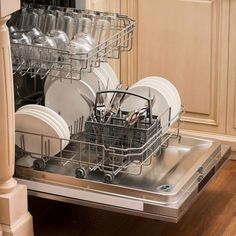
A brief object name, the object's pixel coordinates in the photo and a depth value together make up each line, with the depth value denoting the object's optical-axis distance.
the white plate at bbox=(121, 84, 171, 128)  2.70
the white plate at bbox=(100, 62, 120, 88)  2.82
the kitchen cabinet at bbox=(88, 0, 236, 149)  3.03
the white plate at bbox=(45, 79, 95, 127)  2.71
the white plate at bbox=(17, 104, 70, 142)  2.55
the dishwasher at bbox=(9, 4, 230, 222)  2.42
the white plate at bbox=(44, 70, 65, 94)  2.56
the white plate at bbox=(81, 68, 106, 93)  2.77
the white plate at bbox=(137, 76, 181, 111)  2.76
